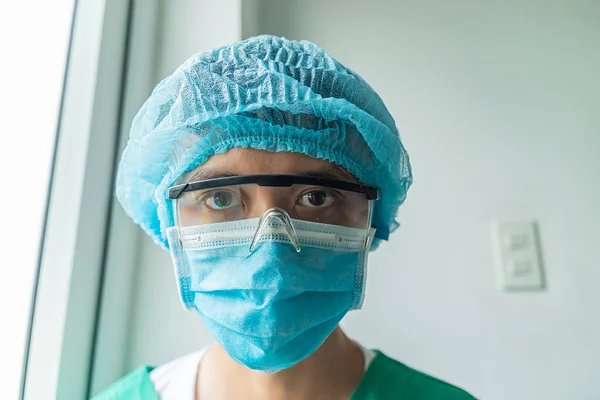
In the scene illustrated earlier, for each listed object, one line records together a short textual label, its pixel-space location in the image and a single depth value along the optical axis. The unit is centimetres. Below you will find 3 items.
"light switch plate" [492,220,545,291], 93
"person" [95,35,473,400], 56
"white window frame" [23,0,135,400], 78
